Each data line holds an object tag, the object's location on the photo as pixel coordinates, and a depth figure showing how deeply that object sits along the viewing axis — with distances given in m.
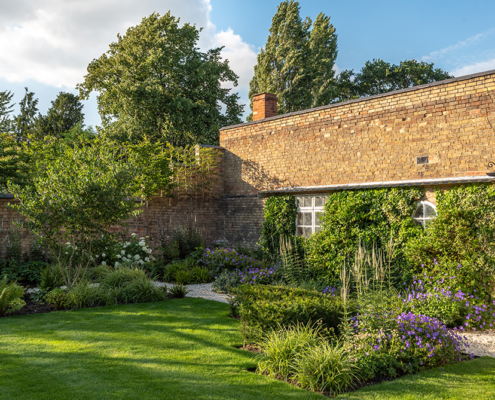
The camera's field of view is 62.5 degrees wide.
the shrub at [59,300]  7.77
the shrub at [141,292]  8.43
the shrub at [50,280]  8.87
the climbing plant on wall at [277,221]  11.60
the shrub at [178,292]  8.87
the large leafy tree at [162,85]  22.98
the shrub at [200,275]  11.16
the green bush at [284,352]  4.65
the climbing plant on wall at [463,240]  7.11
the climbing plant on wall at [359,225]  8.61
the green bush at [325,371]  4.28
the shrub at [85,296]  7.86
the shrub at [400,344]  4.73
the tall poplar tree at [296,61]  26.69
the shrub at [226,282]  9.60
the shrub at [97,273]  9.90
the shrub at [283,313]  5.46
